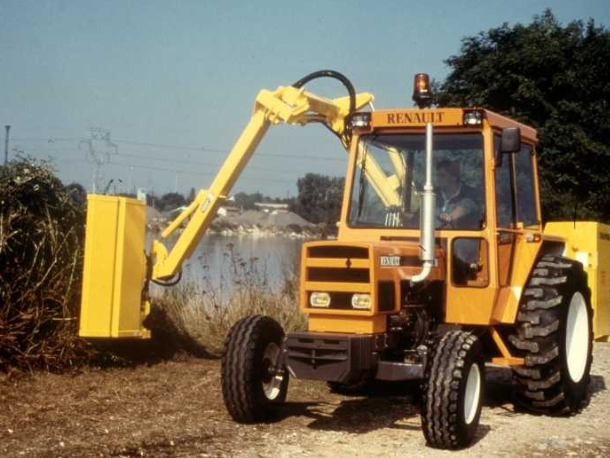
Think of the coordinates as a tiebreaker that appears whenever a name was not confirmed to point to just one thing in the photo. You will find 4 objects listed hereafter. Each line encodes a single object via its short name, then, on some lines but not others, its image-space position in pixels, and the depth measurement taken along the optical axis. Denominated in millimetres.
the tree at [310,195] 40062
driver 7867
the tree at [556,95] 19797
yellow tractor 6992
